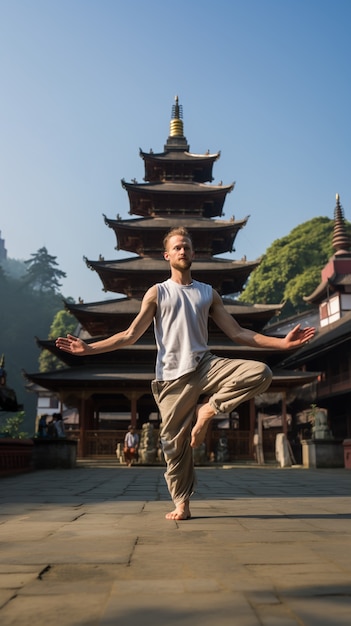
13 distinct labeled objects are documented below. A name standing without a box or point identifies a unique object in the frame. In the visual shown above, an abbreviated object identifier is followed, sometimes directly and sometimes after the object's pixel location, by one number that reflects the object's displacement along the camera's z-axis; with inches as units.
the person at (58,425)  570.6
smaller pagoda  1164.5
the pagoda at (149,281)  771.4
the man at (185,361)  135.0
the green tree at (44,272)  3481.8
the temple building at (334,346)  950.4
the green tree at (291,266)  1817.2
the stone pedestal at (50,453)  534.6
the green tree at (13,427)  1467.8
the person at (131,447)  617.6
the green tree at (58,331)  2001.7
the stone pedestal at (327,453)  515.2
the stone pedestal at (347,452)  487.5
